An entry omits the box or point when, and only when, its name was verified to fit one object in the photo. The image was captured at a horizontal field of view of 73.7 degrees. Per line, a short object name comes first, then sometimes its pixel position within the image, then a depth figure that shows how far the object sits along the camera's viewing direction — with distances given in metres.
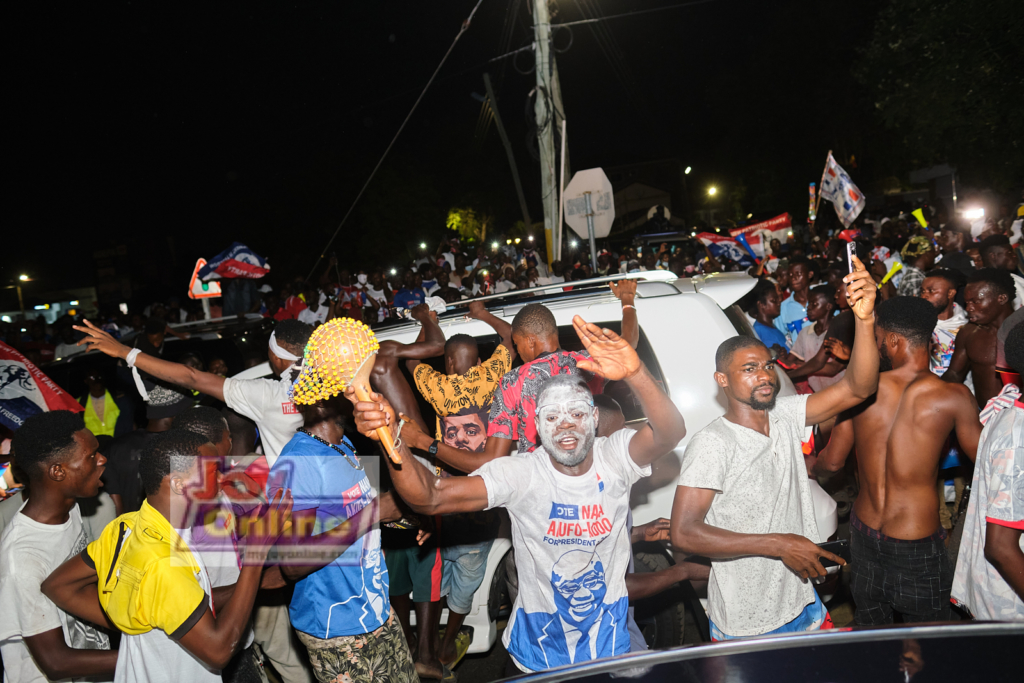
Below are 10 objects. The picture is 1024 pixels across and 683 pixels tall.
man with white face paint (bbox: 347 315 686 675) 2.79
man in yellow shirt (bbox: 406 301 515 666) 4.00
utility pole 12.62
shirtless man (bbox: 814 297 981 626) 3.29
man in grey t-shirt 2.95
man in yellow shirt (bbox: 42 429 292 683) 2.31
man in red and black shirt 3.49
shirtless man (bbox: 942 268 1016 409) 4.91
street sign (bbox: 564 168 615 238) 9.40
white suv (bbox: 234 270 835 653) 3.82
